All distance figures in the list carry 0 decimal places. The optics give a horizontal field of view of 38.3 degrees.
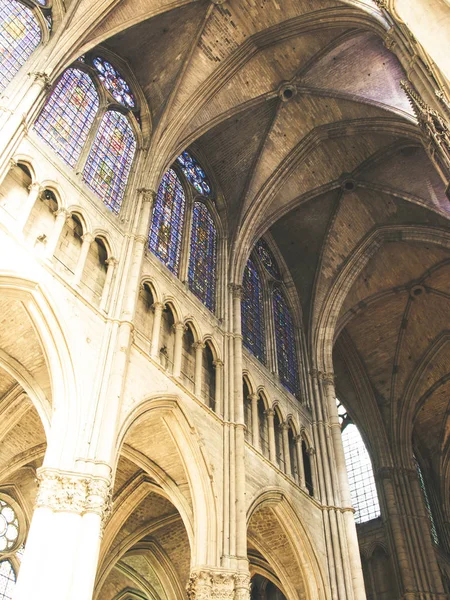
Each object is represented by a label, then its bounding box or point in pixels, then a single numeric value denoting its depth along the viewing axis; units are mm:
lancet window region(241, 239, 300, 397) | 17016
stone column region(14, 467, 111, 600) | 7848
